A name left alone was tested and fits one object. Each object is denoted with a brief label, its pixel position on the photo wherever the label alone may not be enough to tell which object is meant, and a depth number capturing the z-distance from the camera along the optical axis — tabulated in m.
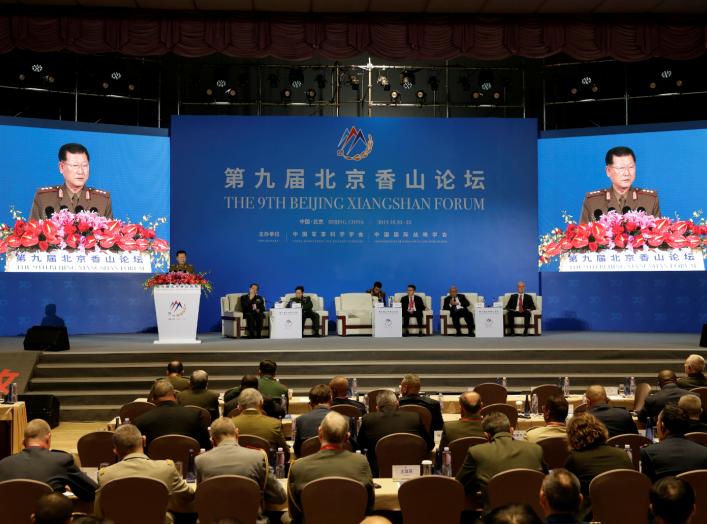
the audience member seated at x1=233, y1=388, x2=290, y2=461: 5.81
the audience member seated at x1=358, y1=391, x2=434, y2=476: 6.00
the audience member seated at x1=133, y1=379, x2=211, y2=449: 5.97
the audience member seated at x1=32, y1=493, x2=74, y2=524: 3.07
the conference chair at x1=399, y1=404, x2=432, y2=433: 6.66
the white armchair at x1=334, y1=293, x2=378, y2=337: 15.26
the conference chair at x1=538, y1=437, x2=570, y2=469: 5.37
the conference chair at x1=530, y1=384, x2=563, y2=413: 8.23
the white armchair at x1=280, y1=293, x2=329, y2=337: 15.20
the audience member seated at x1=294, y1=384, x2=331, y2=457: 5.84
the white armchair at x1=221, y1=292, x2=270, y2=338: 14.73
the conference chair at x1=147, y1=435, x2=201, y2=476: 5.39
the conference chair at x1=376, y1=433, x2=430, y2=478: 5.56
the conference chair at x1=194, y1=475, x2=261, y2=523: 4.31
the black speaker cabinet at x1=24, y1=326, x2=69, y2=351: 11.63
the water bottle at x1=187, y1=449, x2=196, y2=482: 5.20
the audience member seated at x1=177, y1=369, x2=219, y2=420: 7.13
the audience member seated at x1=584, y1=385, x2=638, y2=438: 6.13
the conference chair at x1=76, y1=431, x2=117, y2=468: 5.75
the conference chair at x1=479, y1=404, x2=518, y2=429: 6.86
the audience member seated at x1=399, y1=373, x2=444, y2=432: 6.80
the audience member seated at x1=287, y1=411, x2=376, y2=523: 4.48
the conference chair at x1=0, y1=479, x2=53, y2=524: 4.26
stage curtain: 13.13
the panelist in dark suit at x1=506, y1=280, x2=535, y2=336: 15.16
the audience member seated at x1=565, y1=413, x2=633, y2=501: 4.66
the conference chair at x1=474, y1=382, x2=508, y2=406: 8.12
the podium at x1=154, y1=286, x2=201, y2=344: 12.73
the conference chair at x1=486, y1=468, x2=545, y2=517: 4.45
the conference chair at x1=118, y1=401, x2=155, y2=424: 7.18
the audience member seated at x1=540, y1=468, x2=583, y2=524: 3.30
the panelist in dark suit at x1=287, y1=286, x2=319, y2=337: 15.07
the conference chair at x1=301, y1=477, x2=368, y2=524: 4.22
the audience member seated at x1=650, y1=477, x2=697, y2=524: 3.11
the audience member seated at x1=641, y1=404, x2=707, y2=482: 4.68
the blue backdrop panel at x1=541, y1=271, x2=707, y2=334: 16.05
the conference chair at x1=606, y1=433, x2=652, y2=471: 5.48
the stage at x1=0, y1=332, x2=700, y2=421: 11.12
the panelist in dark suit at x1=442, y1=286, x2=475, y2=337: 15.30
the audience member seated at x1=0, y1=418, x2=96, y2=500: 4.57
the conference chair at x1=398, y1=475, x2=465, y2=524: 4.38
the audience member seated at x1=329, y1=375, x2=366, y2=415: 6.92
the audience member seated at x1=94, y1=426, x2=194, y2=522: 4.42
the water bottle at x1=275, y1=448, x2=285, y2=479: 5.35
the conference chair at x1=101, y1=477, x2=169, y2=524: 4.26
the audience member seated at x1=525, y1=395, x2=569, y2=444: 5.43
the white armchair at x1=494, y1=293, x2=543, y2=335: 15.23
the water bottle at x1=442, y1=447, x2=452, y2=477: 5.18
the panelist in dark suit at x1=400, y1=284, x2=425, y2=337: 15.40
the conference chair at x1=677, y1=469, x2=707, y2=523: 4.41
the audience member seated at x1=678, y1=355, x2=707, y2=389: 7.72
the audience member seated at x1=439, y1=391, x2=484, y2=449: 5.76
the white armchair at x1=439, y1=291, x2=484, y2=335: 15.45
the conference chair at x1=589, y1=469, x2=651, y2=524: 4.39
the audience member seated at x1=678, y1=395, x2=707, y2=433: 5.52
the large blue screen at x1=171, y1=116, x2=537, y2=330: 16.41
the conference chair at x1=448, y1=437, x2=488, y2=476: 5.49
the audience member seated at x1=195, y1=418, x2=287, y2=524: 4.67
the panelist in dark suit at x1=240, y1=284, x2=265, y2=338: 14.88
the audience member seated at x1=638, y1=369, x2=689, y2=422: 6.81
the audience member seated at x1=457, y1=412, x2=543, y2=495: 4.72
